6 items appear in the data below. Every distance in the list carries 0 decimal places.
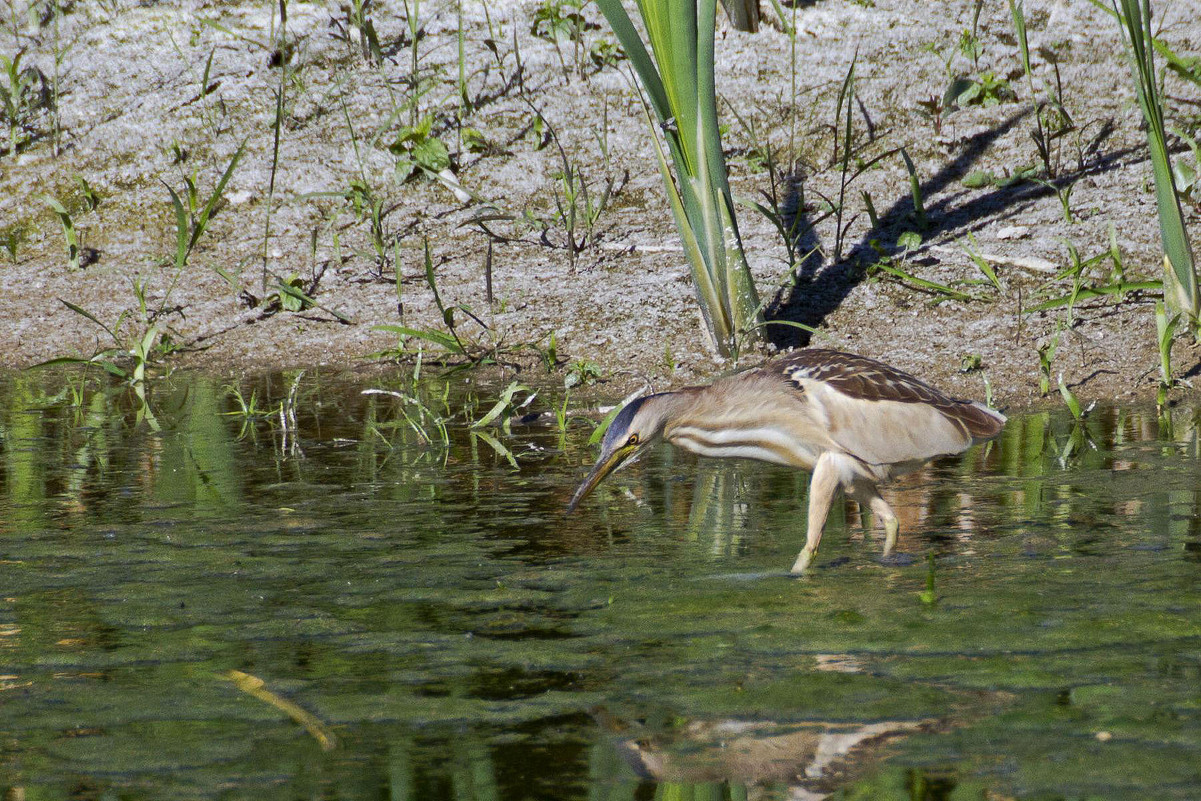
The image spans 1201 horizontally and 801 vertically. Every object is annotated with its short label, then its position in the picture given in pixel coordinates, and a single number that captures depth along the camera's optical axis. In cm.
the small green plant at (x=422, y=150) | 1548
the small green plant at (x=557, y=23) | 1725
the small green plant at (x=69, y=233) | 1482
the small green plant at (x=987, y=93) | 1571
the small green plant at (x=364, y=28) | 1697
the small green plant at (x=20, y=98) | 1639
